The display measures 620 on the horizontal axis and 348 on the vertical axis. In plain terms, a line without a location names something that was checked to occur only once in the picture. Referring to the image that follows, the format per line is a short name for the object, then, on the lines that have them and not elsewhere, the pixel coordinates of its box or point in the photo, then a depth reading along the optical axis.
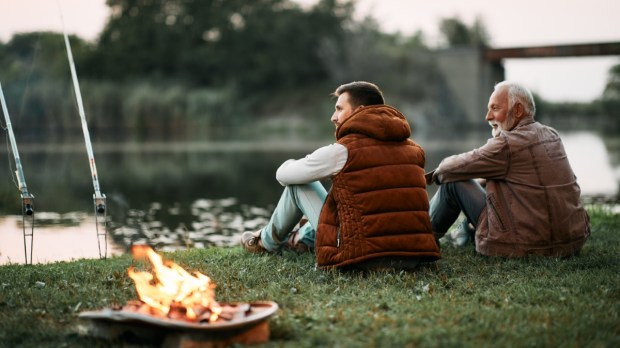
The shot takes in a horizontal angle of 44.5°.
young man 4.74
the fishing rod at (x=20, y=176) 5.57
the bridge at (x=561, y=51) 35.81
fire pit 3.39
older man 5.27
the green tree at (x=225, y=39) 53.38
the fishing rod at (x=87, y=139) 5.62
